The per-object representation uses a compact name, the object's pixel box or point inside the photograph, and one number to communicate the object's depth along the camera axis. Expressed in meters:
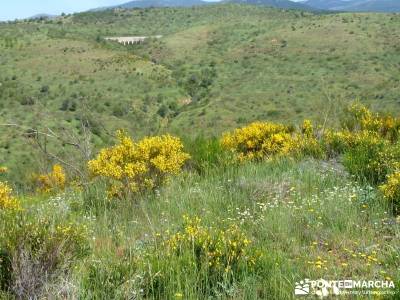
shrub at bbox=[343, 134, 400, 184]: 5.95
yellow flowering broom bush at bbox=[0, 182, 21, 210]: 5.62
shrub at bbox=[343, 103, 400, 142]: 9.01
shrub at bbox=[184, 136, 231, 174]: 7.60
